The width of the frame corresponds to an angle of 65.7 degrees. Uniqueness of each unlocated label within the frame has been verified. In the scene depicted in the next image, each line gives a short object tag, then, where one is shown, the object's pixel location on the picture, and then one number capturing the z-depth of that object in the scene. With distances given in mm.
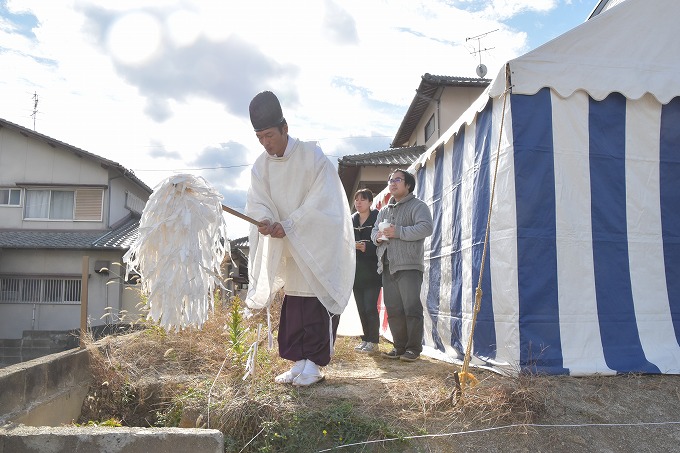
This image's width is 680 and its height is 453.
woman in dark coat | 5062
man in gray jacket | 4363
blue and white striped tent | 3535
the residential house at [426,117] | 14078
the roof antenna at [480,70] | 15616
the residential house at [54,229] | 16484
